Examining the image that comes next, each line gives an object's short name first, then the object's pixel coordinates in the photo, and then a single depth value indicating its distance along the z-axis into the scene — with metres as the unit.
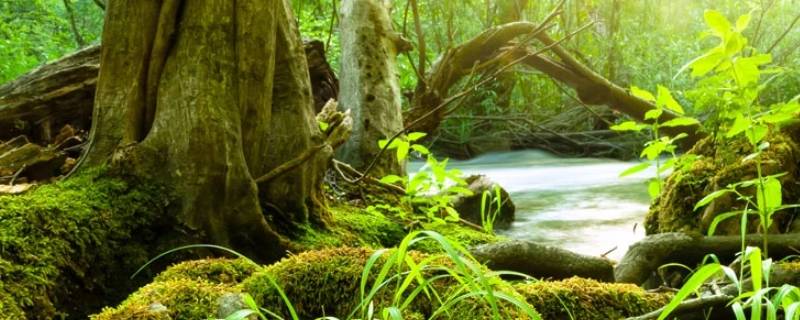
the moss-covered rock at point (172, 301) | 1.53
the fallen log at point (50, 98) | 4.07
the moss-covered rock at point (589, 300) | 1.89
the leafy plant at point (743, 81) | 2.03
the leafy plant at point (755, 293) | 1.21
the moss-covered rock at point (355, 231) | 3.04
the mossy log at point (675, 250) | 2.81
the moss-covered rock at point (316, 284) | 1.79
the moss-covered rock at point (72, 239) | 2.11
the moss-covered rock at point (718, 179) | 3.39
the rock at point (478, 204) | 6.08
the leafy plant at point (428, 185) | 3.90
